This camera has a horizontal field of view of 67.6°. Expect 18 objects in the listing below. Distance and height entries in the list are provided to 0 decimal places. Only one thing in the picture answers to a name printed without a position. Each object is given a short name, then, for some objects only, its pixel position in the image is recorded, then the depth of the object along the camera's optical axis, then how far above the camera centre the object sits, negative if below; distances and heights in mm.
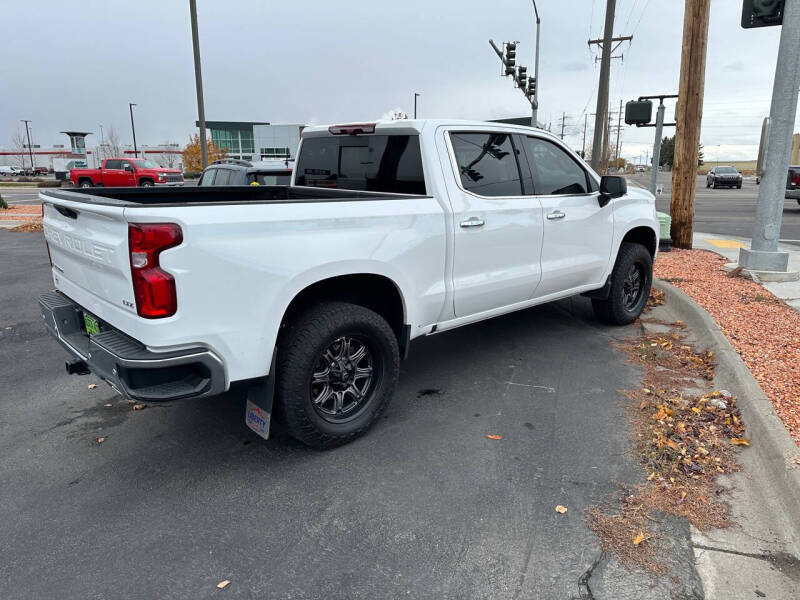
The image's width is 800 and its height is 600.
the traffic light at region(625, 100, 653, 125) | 10742 +805
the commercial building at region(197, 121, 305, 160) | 77812 +2999
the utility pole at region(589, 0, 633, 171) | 16250 +2210
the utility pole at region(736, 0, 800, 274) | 7098 +6
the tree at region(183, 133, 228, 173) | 56844 +491
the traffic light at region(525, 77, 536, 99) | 22016 +2498
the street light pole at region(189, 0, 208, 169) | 16719 +2272
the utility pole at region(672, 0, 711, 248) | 9125 +679
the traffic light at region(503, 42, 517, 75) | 20297 +3399
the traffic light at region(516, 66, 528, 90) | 21214 +2791
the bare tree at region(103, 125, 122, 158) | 72500 +1789
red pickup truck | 29547 -635
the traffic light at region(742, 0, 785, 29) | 7066 +1661
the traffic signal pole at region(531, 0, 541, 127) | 21791 +1897
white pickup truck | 2838 -596
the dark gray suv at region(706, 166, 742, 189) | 37250 -1289
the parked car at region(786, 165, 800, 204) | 17484 -822
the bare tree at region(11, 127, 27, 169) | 88188 +1621
